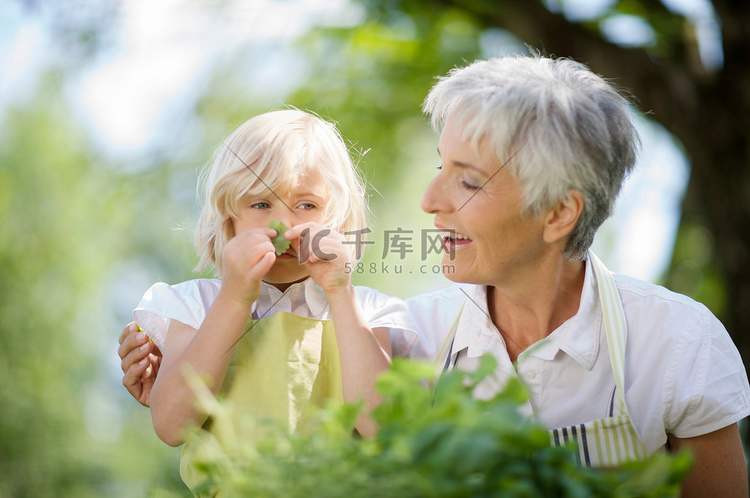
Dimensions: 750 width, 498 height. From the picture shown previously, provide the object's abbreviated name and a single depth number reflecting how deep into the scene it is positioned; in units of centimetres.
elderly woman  144
